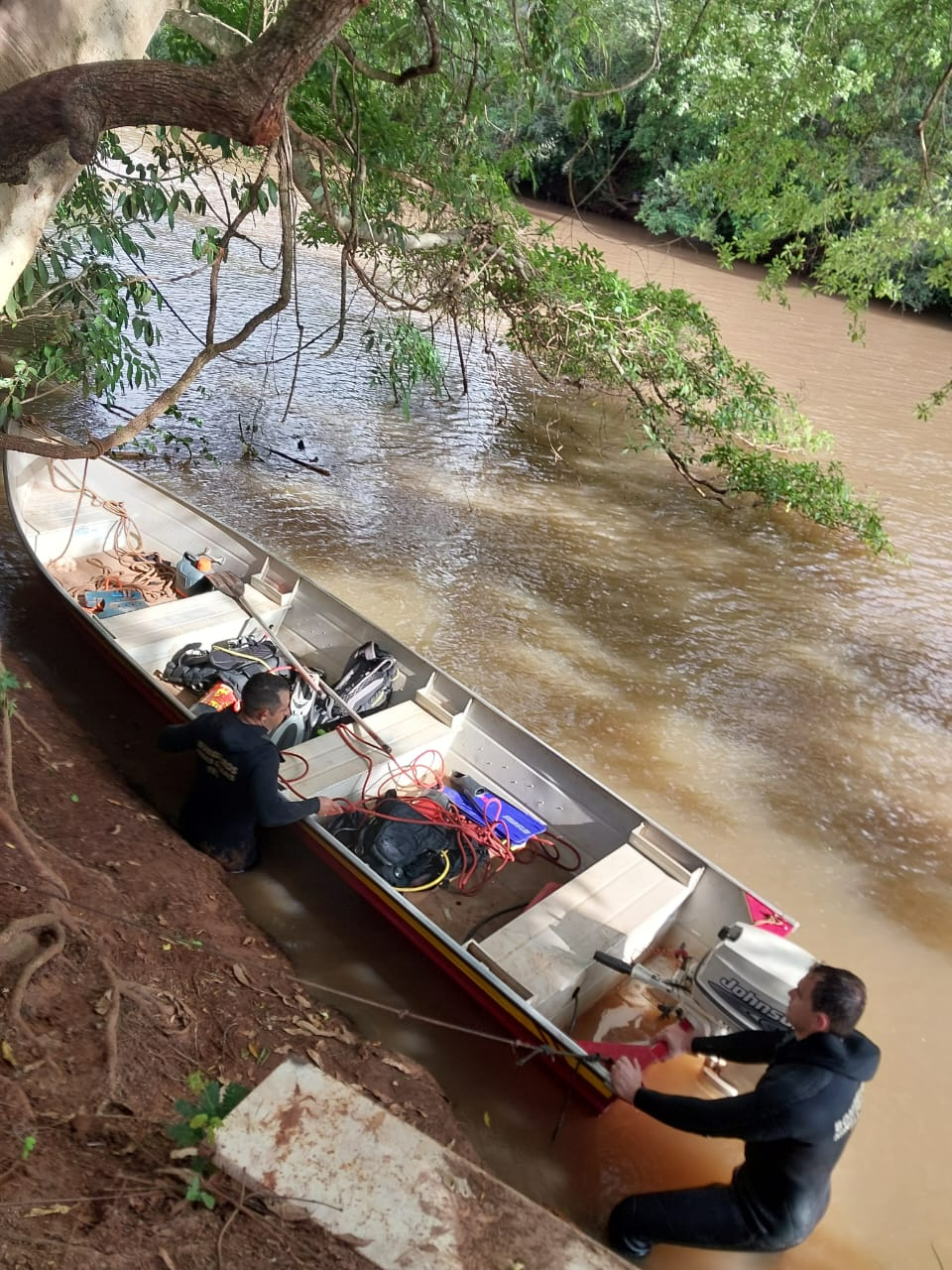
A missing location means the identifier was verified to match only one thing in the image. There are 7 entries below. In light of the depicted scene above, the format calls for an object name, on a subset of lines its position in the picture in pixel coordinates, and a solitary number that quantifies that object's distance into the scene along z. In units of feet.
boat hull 12.58
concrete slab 7.64
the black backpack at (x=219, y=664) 18.24
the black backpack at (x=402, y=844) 14.65
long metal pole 16.49
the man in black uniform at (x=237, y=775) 13.65
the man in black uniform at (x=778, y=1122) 9.21
